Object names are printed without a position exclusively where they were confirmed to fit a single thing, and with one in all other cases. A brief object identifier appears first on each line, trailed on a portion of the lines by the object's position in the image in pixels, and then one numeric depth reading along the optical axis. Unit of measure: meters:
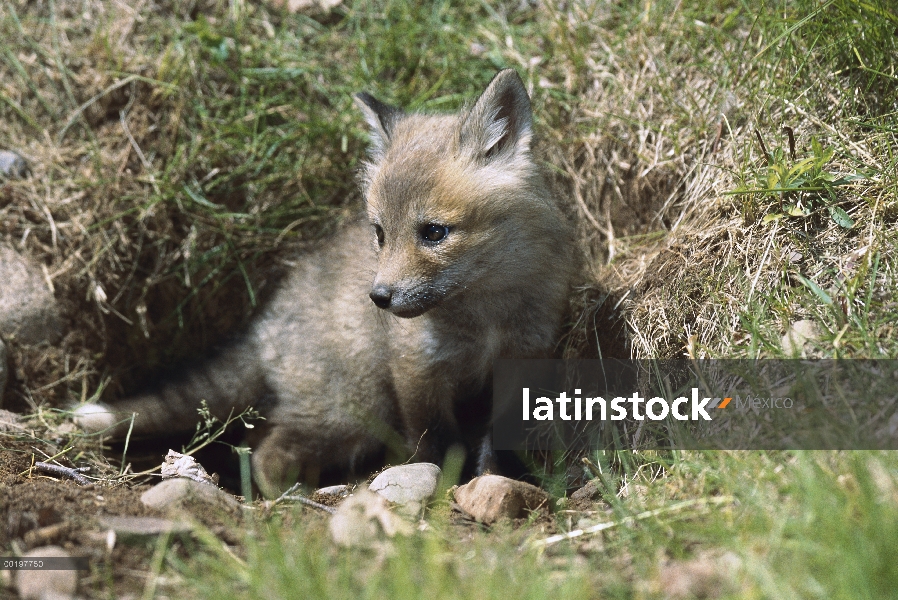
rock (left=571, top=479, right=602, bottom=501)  7.11
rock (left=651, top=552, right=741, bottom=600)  4.24
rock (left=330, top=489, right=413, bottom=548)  5.04
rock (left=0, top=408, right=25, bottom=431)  8.30
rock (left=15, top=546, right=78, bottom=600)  4.52
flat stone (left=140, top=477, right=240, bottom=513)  5.73
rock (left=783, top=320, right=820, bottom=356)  6.19
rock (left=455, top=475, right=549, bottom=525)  6.32
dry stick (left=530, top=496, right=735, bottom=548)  5.19
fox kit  7.12
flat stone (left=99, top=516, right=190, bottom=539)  5.09
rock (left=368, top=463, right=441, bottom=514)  6.71
